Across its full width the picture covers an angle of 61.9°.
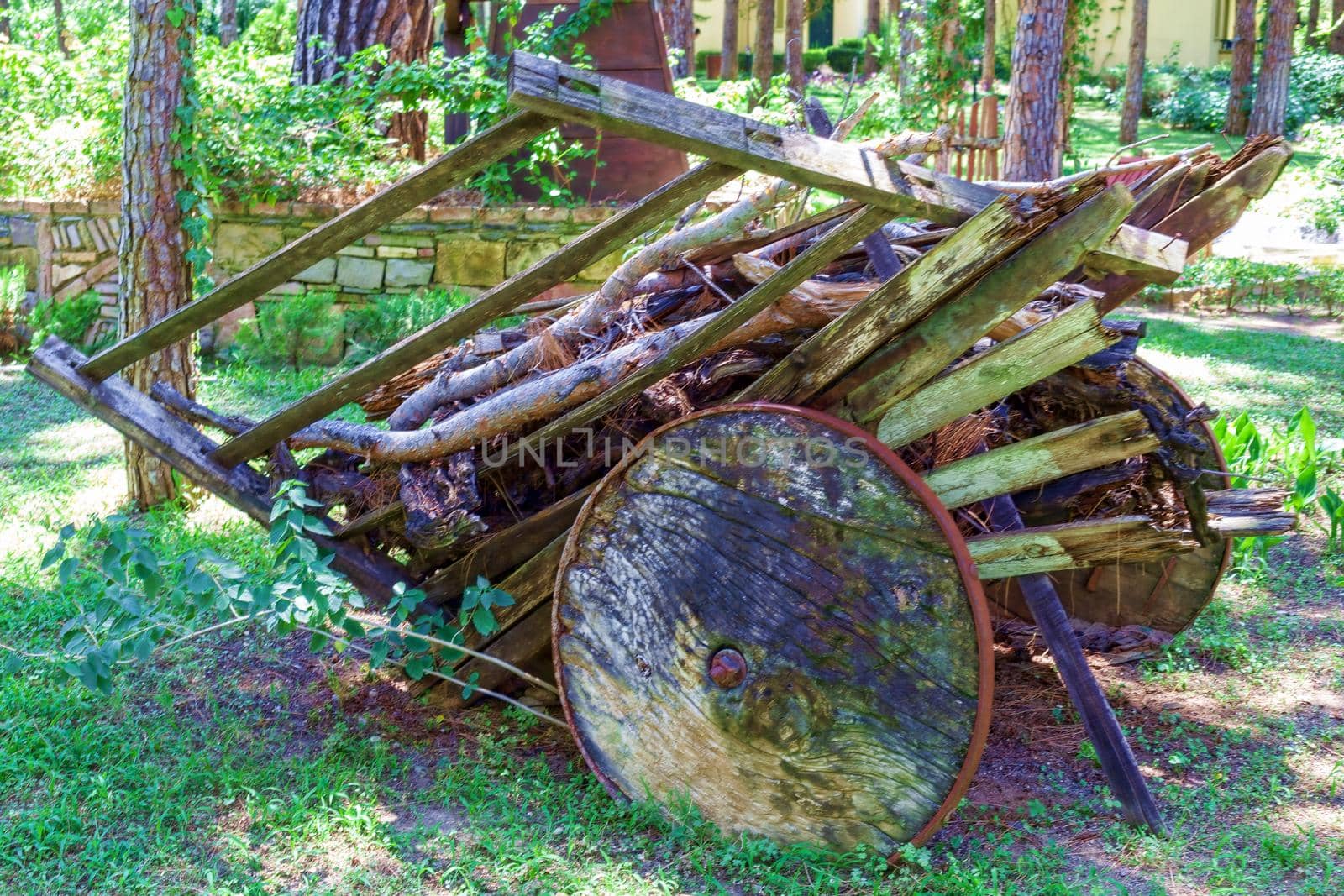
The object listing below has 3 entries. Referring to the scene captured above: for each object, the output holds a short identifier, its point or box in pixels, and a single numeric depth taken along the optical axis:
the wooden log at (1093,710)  2.98
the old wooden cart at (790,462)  2.57
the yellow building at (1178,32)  26.86
